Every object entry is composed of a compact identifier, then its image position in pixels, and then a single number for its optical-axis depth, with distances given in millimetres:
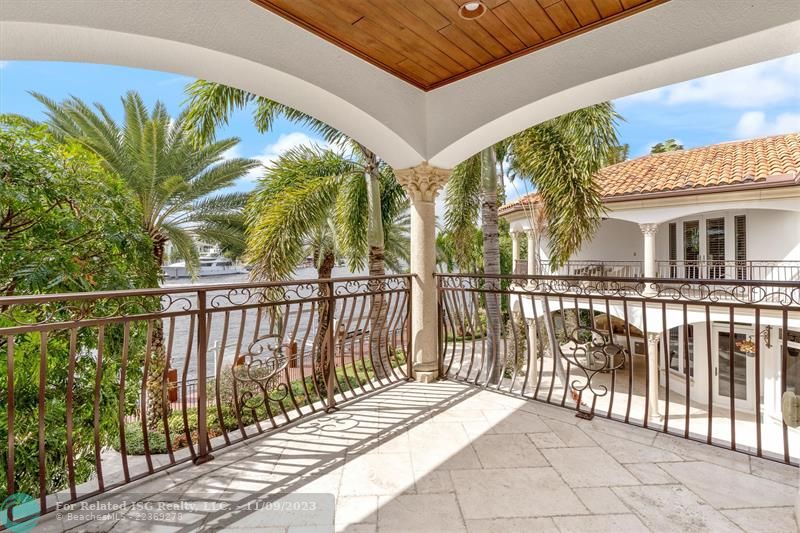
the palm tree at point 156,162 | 6965
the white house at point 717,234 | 8125
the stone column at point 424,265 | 3852
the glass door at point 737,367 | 9133
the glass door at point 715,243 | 9725
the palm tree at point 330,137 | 5242
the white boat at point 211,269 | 11445
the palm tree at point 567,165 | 5656
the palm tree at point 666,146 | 21750
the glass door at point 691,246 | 10289
